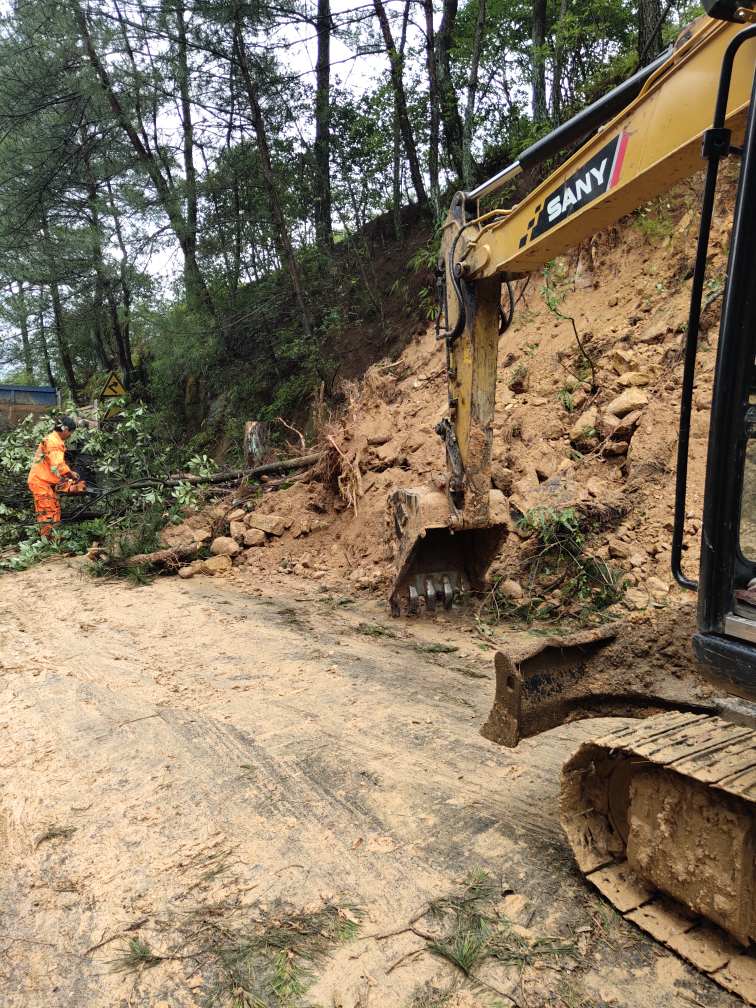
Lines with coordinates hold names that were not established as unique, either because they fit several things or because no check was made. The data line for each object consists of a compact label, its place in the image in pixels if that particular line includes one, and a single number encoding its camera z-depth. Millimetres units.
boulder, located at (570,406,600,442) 7043
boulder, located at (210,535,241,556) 8227
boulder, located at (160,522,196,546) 8477
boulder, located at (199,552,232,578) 7930
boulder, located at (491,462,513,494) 7004
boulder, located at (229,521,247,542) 8367
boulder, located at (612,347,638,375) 7155
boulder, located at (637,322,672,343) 7195
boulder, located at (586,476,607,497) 6355
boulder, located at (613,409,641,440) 6578
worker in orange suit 8953
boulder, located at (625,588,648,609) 5344
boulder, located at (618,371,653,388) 6970
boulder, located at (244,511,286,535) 8391
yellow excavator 1974
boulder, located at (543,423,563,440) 7398
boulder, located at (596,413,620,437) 6699
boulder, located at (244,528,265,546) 8312
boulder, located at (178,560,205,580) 7820
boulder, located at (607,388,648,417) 6688
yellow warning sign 14305
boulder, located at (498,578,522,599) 6062
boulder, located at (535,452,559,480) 7086
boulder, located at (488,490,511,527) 5660
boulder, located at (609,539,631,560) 5805
